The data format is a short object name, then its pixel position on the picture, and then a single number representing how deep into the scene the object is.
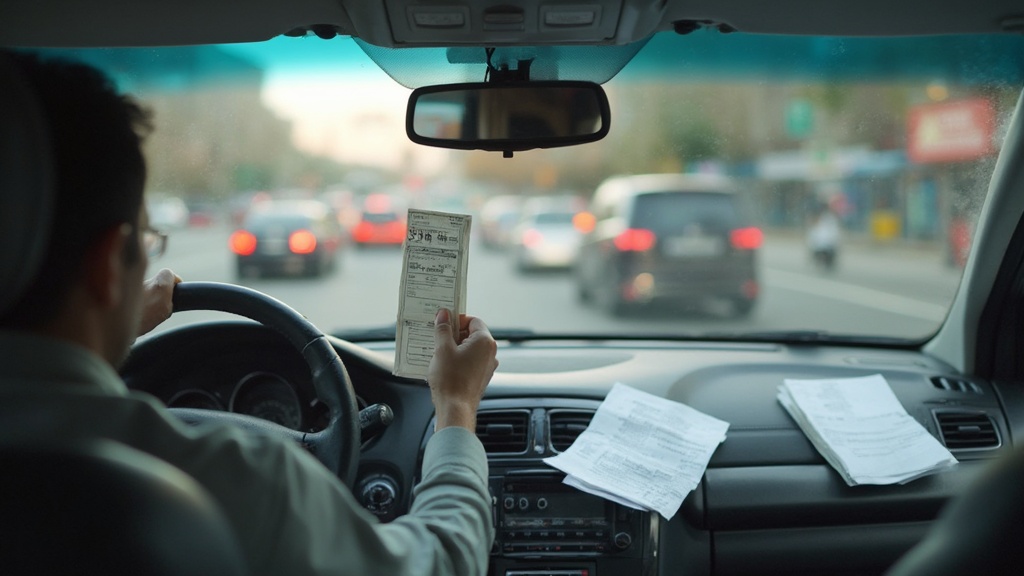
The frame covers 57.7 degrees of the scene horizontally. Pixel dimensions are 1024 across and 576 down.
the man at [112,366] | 1.32
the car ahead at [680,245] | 10.33
